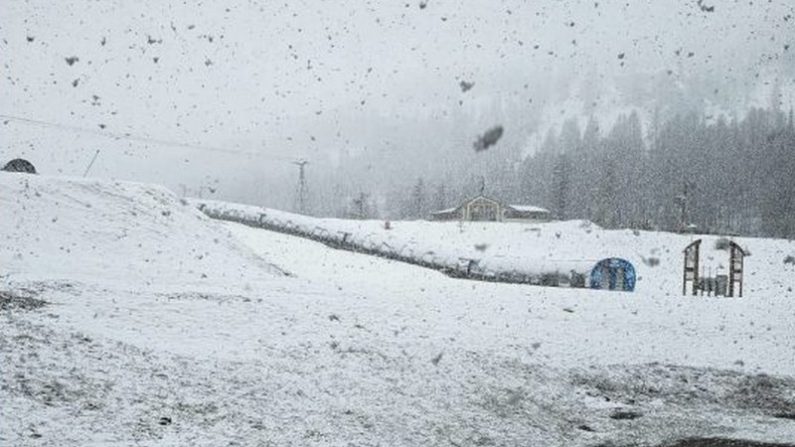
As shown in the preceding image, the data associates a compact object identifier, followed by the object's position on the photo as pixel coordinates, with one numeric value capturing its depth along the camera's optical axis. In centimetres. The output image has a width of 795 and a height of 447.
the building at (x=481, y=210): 10212
